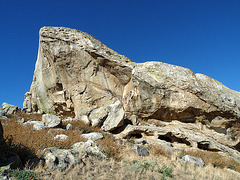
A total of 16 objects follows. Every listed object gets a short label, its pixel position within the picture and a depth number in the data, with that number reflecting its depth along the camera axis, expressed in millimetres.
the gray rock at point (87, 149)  7496
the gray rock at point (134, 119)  14859
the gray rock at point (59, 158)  5854
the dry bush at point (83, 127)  12812
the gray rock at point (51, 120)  12568
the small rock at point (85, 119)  14348
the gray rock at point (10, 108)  26756
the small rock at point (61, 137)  9552
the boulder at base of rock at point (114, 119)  13977
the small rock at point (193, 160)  9133
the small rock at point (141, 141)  12367
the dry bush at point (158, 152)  10197
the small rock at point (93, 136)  10641
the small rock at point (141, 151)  9553
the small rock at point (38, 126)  11717
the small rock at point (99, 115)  14234
